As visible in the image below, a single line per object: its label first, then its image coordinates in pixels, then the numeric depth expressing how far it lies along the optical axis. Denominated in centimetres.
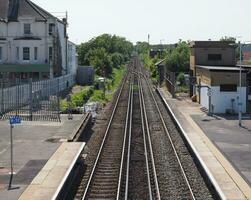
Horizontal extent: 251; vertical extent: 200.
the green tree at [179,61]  7469
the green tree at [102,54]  9194
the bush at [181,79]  6869
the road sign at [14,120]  2102
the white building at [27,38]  6028
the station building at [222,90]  4200
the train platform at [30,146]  1977
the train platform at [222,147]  1961
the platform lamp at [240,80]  3623
